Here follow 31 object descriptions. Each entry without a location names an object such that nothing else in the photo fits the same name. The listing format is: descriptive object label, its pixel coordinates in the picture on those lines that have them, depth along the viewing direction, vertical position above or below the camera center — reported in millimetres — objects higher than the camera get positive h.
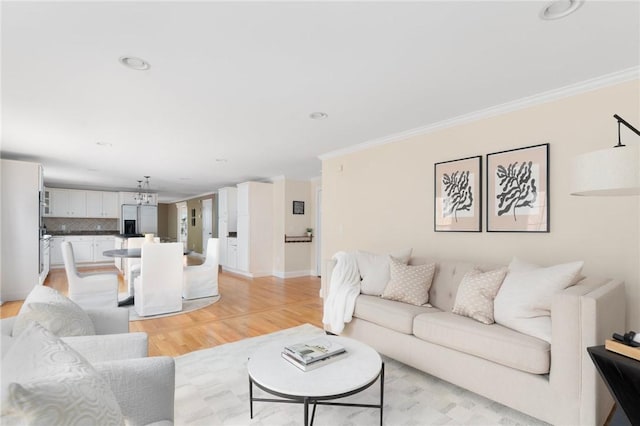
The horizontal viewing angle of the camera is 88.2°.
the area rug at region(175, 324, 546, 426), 2061 -1301
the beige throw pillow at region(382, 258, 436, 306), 2969 -660
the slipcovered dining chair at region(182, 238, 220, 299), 5242 -1068
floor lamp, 1503 +121
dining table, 4691 -602
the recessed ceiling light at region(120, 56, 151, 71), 2223 +1042
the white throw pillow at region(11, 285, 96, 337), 1489 -477
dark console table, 1537 -807
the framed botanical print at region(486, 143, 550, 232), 2836 +195
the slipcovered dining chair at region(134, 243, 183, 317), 4340 -910
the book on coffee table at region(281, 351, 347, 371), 1900 -889
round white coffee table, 1654 -901
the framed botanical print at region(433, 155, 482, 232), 3293 +171
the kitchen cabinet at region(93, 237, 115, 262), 9484 -938
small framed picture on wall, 7559 +123
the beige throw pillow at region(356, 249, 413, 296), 3232 -584
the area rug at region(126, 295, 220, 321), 4289 -1371
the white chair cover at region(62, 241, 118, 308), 4148 -944
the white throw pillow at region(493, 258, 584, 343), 2109 -581
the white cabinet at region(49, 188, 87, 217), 9141 +319
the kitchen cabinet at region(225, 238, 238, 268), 8074 -994
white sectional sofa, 1800 -921
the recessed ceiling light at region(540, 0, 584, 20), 1677 +1060
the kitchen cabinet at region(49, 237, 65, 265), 8766 -1023
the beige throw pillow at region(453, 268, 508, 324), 2425 -639
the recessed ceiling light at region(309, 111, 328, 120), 3334 +999
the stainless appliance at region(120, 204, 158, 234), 9945 -178
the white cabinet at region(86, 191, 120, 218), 9594 +274
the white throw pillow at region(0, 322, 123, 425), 710 -429
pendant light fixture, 8395 +644
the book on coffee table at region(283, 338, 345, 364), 1953 -860
